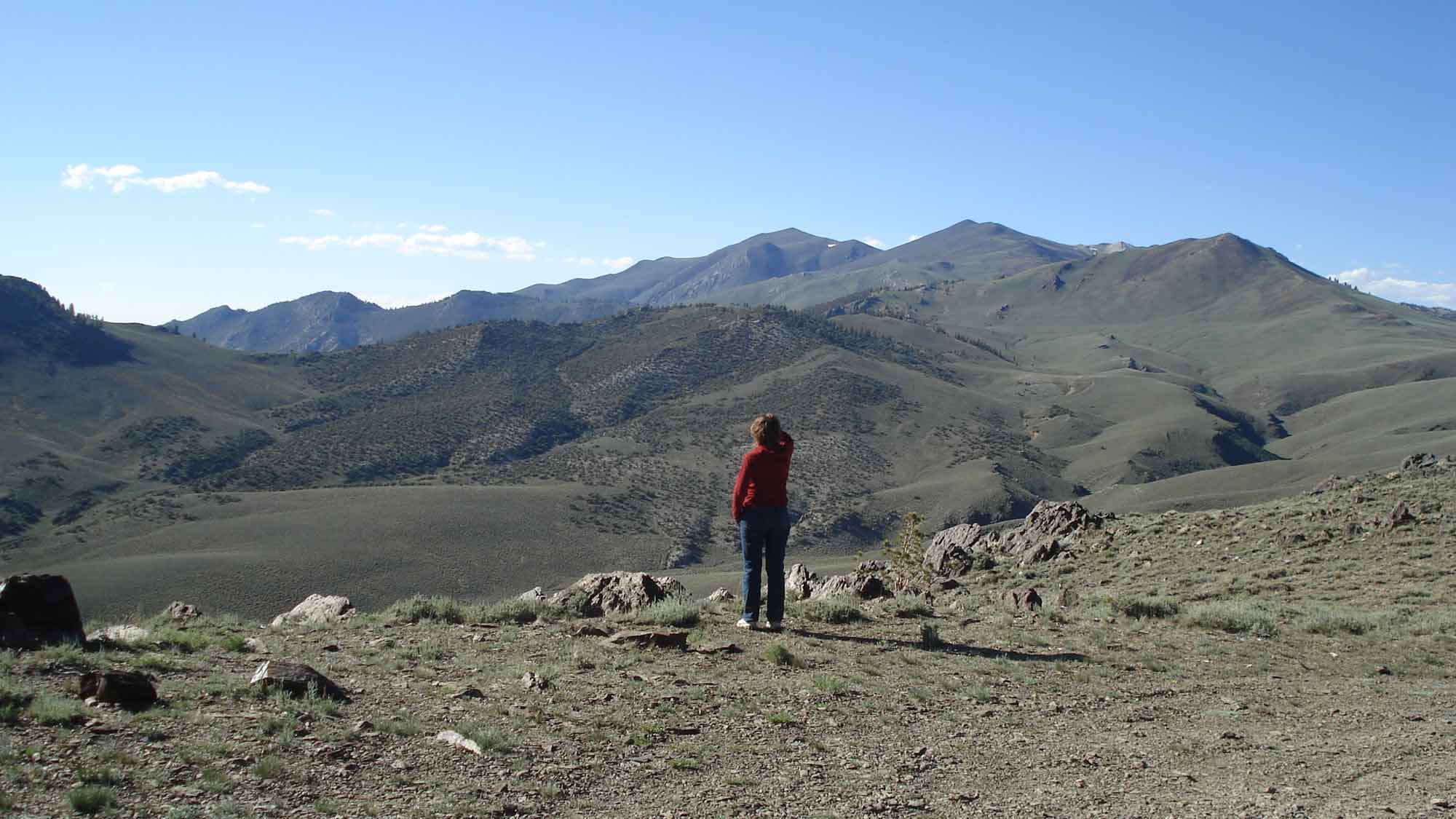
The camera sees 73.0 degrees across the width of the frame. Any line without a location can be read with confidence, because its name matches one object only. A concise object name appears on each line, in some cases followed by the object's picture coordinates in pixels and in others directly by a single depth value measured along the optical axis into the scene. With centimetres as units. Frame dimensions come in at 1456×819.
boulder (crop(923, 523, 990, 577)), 1997
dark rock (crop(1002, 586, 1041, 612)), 1275
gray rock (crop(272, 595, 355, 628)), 1187
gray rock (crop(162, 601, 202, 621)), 1175
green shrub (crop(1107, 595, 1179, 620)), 1241
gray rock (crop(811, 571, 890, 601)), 1381
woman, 1005
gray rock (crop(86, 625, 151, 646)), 845
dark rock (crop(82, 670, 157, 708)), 626
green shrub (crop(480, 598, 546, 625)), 1123
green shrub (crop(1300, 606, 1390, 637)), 1155
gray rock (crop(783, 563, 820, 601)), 1517
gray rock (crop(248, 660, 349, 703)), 687
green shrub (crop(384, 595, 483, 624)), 1125
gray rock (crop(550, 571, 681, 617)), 1224
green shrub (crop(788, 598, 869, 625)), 1148
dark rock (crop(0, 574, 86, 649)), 750
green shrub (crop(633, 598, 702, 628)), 1090
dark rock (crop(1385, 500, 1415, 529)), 1742
